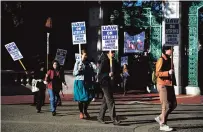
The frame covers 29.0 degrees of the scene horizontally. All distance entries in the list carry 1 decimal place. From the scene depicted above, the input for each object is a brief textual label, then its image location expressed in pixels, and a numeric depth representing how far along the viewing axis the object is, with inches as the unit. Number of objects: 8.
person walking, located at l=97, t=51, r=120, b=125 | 371.6
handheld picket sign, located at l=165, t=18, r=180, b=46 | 379.6
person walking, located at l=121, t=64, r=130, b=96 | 706.8
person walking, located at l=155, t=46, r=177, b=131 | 343.3
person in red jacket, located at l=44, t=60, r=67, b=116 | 439.2
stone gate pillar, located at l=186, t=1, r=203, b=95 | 702.5
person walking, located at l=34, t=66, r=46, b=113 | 470.3
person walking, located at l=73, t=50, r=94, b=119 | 407.8
